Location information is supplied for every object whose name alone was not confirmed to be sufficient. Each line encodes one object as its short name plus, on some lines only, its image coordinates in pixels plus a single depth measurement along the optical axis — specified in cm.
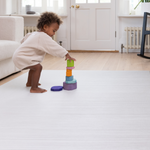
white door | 496
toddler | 202
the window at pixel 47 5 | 490
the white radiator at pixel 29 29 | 500
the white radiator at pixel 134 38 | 475
